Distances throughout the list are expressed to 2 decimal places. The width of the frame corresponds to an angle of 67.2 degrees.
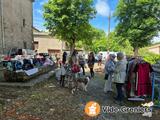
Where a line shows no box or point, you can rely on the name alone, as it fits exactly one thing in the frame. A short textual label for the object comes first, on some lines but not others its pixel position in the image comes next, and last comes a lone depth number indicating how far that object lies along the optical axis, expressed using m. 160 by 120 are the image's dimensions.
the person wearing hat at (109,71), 5.11
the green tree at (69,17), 14.71
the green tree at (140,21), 17.88
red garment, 3.97
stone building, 12.25
